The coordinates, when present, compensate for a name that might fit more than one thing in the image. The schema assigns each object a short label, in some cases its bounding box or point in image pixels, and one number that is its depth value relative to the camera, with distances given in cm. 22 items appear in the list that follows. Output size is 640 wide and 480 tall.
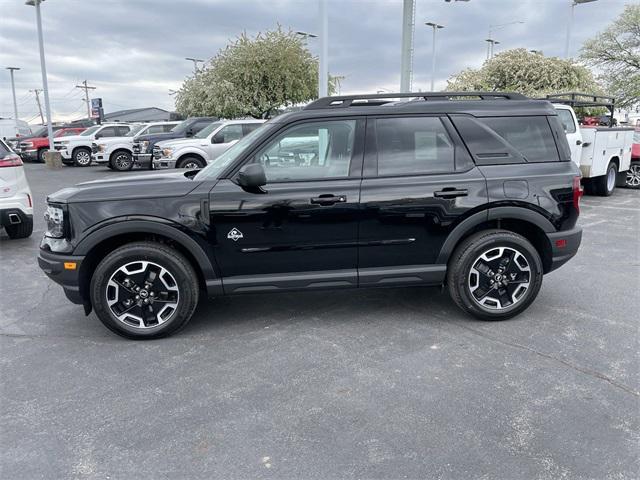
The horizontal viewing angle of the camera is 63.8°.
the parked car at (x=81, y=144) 2169
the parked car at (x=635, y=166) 1268
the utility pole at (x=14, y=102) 5661
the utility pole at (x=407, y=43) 962
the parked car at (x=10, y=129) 3603
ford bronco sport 397
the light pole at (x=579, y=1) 2138
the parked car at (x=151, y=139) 1711
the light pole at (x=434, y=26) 3189
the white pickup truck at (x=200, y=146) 1457
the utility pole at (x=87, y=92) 7562
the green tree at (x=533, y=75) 2370
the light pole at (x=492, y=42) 3817
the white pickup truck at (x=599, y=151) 1049
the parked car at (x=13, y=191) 679
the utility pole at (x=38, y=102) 8812
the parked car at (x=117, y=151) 1930
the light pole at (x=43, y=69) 2062
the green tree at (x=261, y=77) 2569
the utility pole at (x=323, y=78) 981
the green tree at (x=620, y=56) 2755
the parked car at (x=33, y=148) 2573
